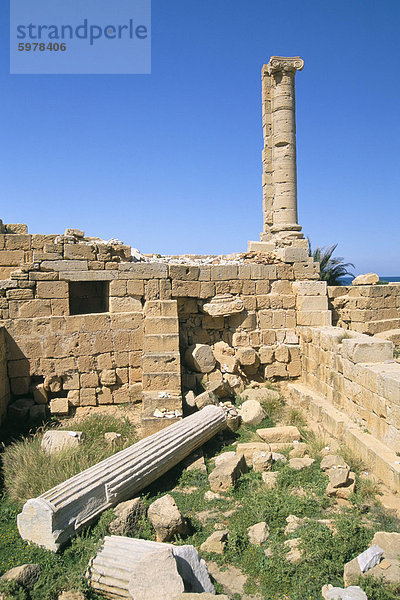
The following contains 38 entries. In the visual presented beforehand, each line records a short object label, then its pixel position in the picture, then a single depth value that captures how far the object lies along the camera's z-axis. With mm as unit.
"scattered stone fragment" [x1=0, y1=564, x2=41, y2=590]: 3695
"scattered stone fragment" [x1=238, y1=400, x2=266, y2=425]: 7410
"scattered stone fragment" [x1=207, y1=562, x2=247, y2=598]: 3801
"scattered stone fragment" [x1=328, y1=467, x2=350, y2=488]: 4926
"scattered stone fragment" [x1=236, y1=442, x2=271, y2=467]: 6188
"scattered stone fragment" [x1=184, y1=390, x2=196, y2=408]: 7469
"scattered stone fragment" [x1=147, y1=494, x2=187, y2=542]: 4434
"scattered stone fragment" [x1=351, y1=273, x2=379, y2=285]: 10336
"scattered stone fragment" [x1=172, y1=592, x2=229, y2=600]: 3244
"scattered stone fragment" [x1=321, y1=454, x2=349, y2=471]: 5316
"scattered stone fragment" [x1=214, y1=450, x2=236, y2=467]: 5762
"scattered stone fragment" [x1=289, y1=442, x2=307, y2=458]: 6070
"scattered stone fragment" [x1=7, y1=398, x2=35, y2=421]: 7371
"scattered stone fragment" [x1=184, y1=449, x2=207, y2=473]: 5996
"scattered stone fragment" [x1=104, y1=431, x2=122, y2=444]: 6473
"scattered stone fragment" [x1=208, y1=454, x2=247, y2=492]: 5398
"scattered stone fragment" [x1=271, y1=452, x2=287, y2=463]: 5996
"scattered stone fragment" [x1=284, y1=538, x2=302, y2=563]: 3922
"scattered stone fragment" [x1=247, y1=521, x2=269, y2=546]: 4320
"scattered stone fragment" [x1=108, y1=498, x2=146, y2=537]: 4512
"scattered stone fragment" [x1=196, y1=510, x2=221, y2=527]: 4862
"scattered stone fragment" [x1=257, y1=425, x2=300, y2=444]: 6688
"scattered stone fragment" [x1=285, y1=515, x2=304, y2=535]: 4383
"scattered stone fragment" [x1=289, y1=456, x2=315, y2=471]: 5656
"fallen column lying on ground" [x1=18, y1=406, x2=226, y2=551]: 4328
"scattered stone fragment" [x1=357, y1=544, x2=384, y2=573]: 3631
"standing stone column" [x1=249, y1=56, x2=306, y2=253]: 10305
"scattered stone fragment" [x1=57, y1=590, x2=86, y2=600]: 3645
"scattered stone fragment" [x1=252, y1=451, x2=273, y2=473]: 5781
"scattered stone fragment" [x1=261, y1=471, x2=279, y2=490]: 5323
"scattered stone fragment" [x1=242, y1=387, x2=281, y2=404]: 8227
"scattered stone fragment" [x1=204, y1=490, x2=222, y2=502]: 5273
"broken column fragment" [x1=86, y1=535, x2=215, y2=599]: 3691
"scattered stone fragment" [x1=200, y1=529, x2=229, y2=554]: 4270
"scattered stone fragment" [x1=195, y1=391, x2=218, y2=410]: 7488
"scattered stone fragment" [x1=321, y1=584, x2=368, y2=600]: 3355
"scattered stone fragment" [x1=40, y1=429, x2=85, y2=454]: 6045
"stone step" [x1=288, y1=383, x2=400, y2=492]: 4897
